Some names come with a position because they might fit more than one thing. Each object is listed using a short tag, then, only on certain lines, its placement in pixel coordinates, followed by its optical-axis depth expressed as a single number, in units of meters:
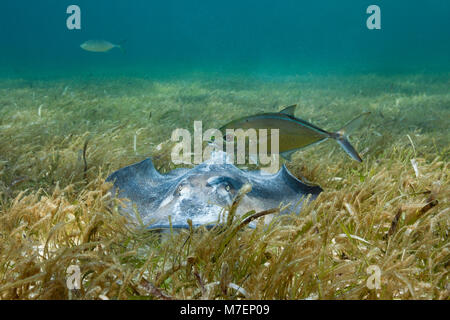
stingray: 2.01
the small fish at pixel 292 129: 2.35
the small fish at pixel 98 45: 10.62
